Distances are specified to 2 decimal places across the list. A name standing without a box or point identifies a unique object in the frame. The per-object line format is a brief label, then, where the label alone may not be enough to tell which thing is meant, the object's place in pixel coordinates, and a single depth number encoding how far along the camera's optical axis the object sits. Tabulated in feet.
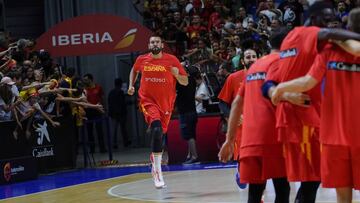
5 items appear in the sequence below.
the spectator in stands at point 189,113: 61.82
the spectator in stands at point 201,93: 64.85
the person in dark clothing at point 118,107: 81.00
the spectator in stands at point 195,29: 74.69
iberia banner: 68.64
